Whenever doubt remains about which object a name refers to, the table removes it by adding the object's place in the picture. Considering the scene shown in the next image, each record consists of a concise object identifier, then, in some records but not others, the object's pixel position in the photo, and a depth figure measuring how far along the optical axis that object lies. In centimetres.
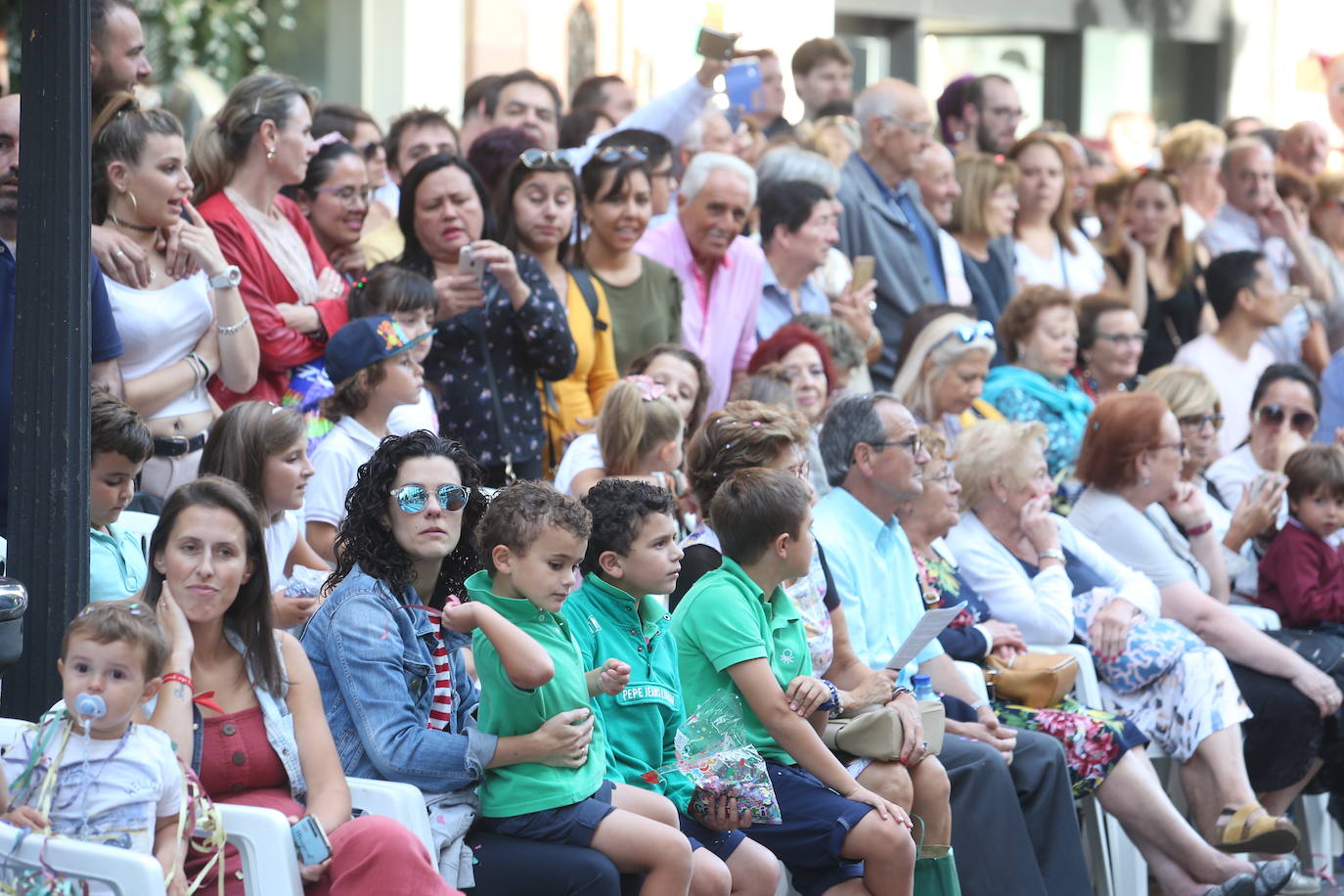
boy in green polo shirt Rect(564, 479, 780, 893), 812
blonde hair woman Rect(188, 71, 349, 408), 1045
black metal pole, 691
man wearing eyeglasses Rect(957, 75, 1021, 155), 1856
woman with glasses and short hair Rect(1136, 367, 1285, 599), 1331
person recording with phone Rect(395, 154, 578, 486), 1130
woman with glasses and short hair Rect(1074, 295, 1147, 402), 1537
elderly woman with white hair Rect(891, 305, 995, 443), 1355
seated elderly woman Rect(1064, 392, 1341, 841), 1224
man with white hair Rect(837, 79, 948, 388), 1562
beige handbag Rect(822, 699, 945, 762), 890
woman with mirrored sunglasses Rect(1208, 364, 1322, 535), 1474
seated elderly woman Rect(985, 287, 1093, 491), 1416
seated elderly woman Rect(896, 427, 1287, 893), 1066
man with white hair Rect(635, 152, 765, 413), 1341
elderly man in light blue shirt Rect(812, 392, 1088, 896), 969
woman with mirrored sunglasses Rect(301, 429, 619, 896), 730
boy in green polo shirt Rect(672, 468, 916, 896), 853
